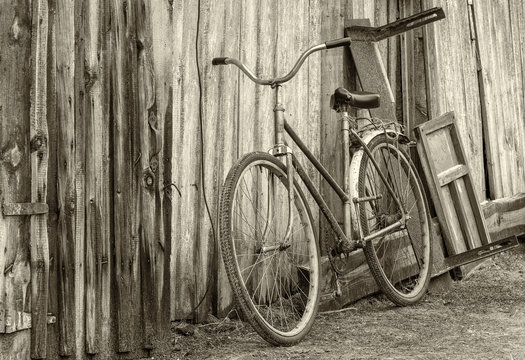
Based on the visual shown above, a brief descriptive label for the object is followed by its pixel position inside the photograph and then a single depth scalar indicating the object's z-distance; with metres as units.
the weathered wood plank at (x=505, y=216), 7.70
